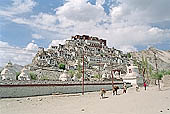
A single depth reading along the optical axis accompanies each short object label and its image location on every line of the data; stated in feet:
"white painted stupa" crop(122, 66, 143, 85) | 159.63
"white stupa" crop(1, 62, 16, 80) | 109.72
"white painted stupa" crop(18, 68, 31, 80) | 134.41
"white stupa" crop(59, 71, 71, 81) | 146.06
